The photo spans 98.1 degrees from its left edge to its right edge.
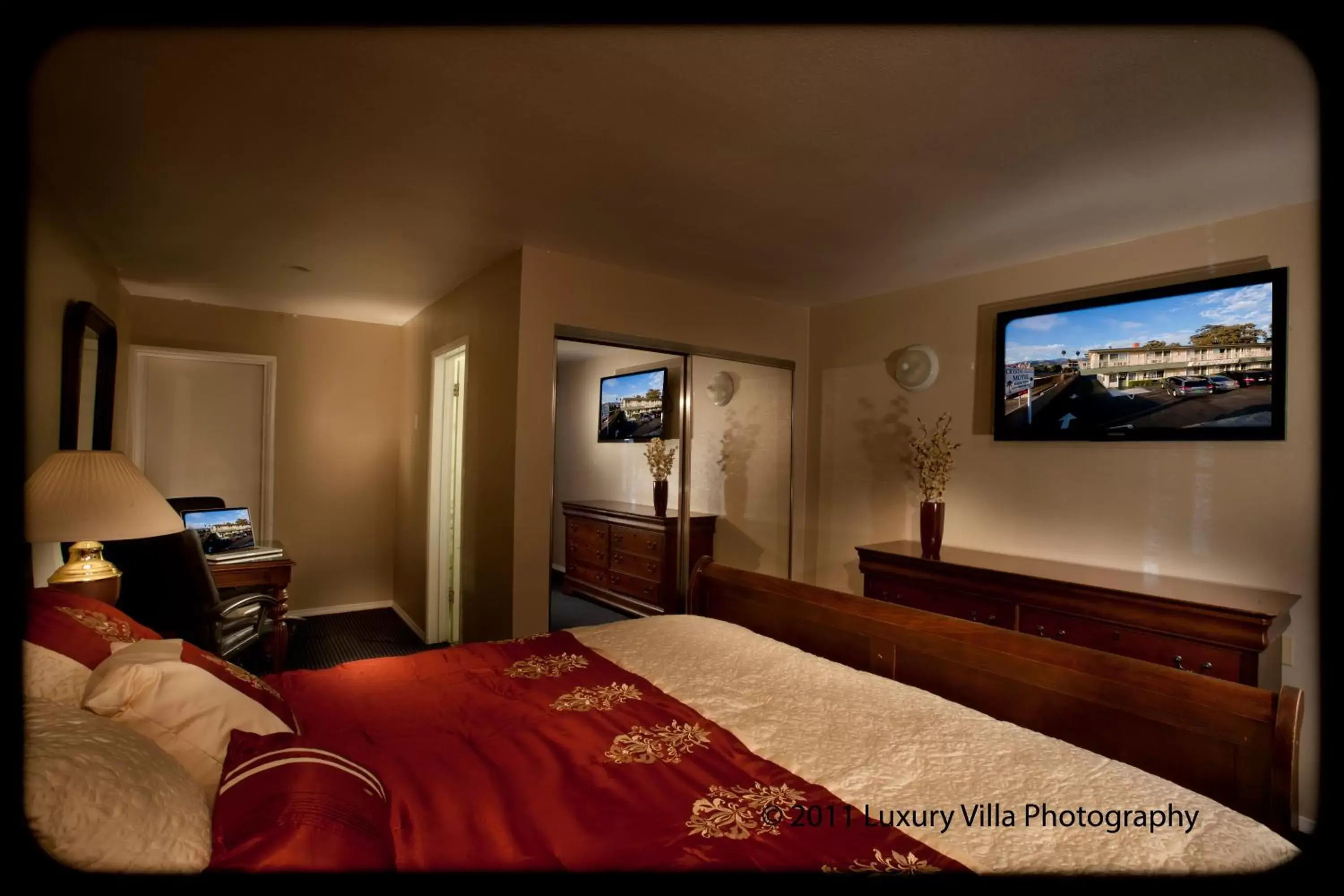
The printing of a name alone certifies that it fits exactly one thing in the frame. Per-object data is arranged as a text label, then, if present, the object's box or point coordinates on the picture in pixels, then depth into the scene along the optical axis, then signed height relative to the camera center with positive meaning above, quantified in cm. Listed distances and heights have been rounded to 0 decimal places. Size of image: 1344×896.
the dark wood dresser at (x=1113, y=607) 201 -59
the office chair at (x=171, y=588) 254 -63
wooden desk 301 -72
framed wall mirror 249 +32
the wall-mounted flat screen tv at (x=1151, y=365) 233 +44
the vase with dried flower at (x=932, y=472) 305 -8
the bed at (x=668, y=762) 81 -65
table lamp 174 -21
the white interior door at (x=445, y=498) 394 -34
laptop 332 -52
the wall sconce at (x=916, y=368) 343 +54
